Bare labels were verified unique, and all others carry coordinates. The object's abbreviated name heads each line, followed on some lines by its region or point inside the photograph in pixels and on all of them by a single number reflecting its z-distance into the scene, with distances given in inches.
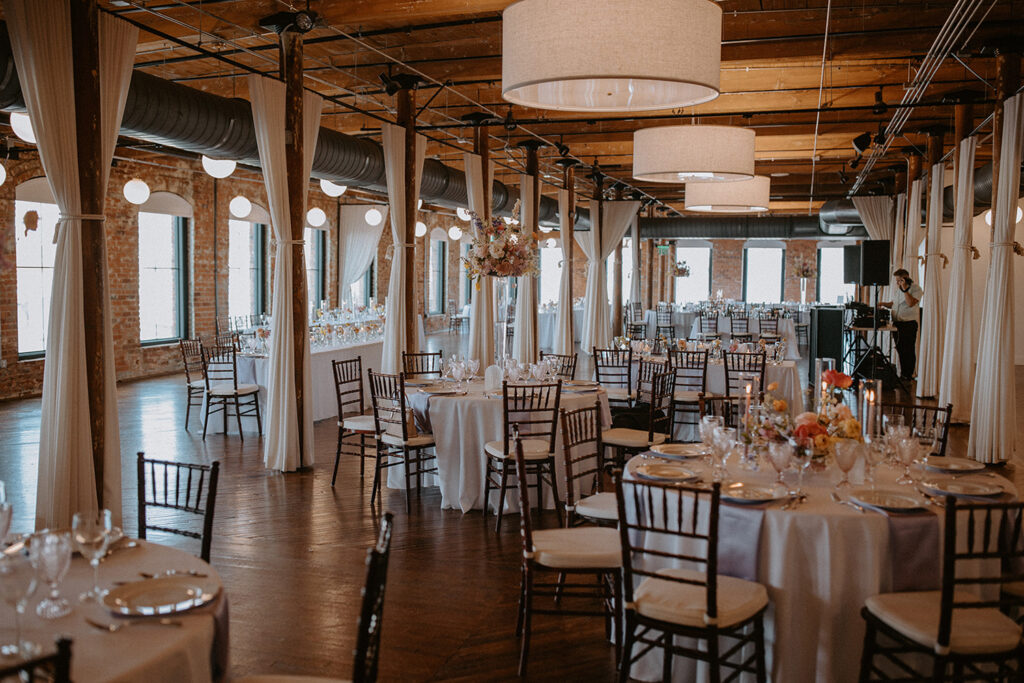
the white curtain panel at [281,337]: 275.9
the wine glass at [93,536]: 96.9
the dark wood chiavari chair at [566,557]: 140.6
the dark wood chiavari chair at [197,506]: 120.7
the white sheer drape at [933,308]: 442.6
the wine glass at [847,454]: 137.7
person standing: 493.0
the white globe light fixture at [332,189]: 456.7
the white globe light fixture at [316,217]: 548.7
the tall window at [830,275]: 1120.2
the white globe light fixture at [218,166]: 341.4
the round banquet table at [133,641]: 79.7
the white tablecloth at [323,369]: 353.7
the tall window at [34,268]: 430.9
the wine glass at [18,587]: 80.3
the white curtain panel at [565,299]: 575.5
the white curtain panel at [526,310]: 495.5
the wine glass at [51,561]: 88.0
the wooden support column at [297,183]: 280.5
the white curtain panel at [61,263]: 182.2
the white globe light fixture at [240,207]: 508.4
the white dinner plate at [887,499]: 128.3
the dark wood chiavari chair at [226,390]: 336.2
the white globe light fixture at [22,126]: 260.8
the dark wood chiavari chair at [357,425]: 263.9
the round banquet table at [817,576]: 126.2
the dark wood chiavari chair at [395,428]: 244.1
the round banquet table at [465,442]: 241.9
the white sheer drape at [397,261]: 355.3
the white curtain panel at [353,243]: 722.8
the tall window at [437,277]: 913.5
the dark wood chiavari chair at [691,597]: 118.9
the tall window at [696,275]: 1173.1
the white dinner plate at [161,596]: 90.3
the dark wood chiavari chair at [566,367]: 304.3
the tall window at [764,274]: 1139.3
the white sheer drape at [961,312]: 349.4
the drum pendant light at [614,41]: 99.4
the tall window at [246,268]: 600.7
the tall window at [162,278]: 524.1
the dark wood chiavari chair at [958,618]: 110.8
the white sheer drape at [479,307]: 425.1
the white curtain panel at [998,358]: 297.3
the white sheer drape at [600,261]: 618.8
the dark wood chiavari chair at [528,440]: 225.3
